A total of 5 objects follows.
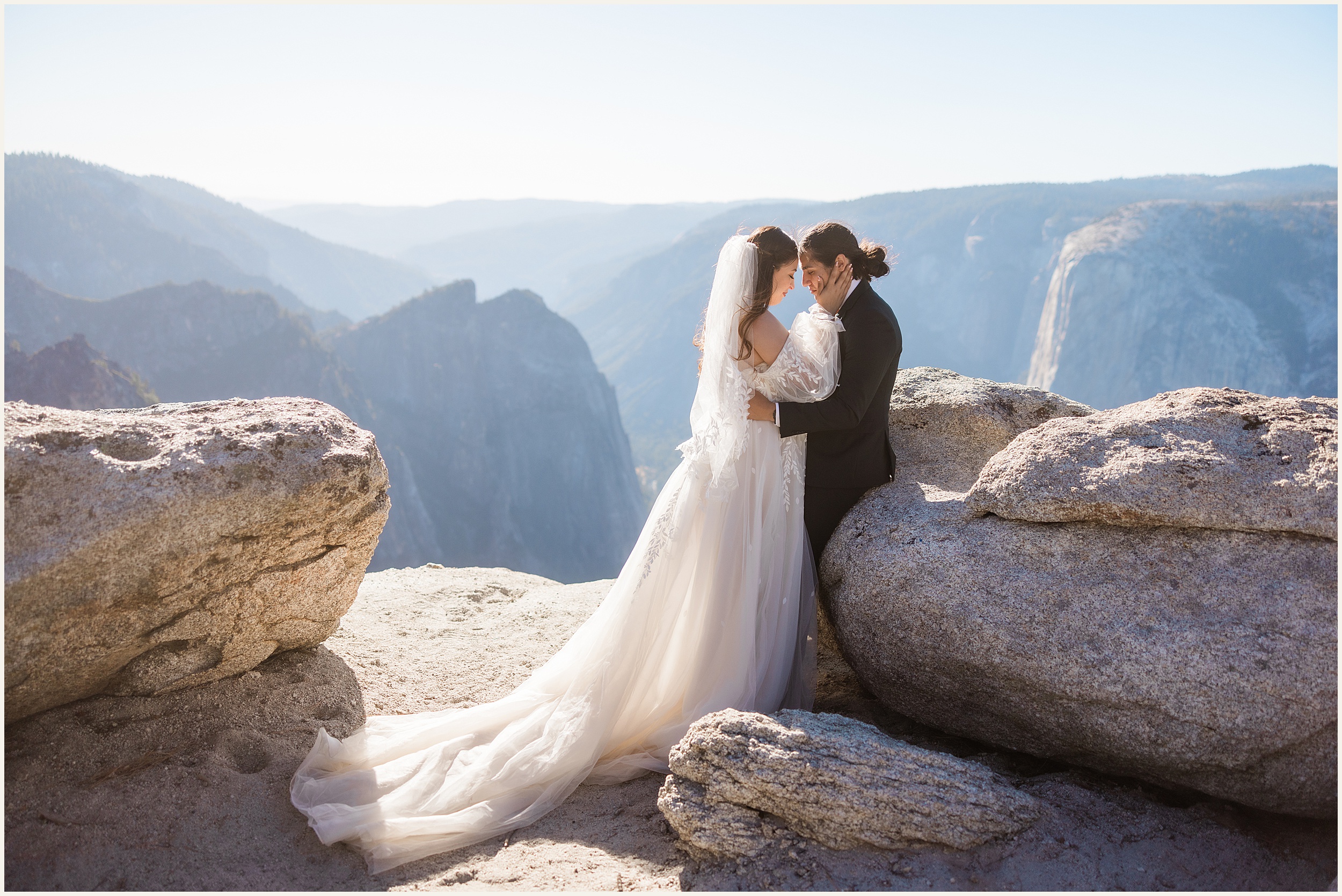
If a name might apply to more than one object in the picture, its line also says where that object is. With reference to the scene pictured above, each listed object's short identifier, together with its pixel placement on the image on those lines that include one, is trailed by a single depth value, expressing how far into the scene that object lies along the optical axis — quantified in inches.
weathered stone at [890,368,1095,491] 212.4
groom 175.3
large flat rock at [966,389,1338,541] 137.6
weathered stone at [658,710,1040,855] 126.0
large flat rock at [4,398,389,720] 134.3
